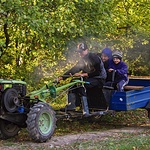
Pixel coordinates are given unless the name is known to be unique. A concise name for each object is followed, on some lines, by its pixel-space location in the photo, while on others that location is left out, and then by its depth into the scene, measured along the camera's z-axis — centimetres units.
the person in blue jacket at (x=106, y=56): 1026
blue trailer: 928
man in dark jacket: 897
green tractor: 737
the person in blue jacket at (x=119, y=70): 966
